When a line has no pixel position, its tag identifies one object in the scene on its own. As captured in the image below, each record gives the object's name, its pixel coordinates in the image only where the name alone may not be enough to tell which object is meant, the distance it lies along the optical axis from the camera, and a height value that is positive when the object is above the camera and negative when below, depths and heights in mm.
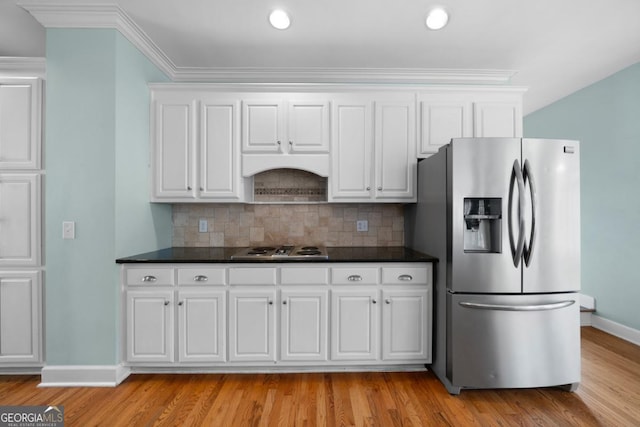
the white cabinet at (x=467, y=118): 3006 +882
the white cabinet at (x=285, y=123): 2967 +814
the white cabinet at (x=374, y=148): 2986 +601
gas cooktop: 2572 -327
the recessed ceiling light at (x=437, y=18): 2344 +1423
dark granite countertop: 2536 -343
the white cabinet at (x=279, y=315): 2527 -778
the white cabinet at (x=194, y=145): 2934 +608
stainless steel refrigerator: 2285 -342
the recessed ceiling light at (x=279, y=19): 2367 +1422
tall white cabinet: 2512 -61
